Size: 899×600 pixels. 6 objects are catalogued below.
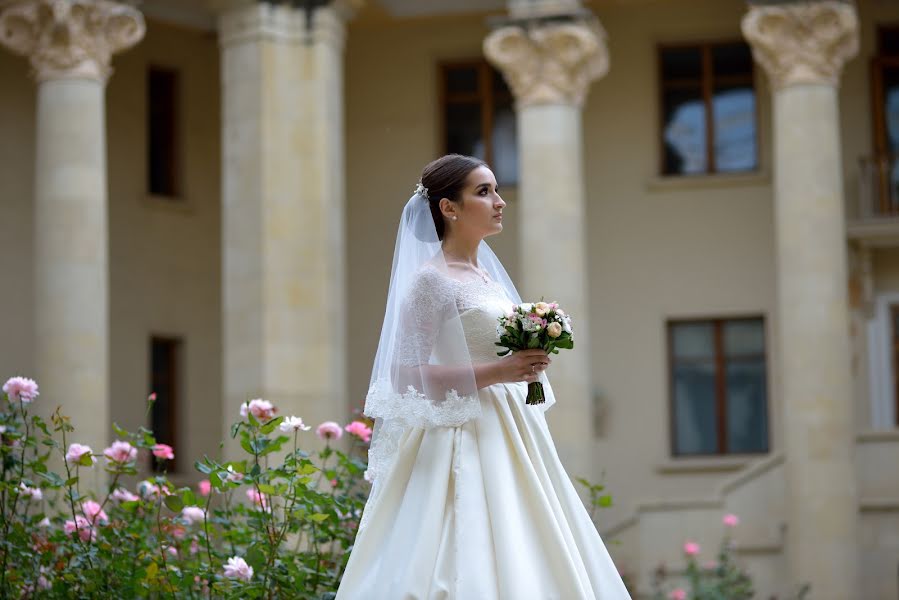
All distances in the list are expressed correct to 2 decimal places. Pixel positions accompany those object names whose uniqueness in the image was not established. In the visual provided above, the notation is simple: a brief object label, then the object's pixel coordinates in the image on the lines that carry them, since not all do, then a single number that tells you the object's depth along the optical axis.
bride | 6.24
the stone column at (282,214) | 20.92
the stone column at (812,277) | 20.58
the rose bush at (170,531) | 8.32
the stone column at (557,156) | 21.25
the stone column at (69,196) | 19.62
